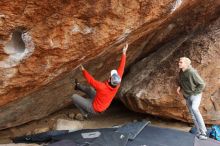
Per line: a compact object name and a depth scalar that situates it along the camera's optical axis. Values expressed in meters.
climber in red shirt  6.60
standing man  6.77
